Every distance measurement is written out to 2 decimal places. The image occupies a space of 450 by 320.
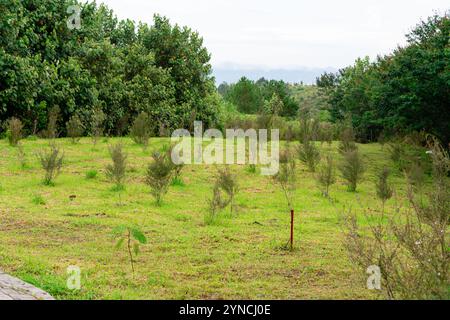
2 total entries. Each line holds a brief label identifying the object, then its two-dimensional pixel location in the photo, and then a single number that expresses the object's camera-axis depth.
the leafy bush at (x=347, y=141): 17.44
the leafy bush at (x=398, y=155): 18.06
